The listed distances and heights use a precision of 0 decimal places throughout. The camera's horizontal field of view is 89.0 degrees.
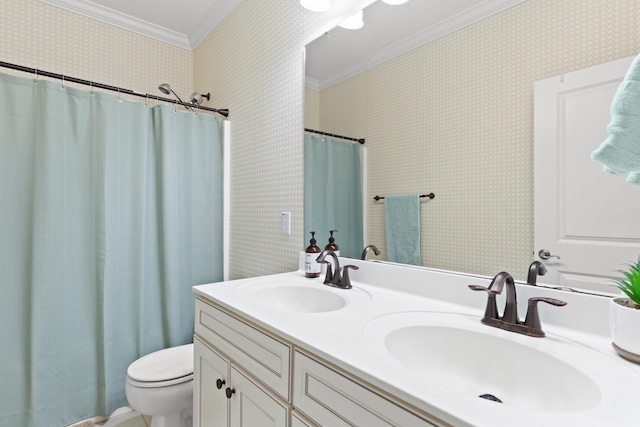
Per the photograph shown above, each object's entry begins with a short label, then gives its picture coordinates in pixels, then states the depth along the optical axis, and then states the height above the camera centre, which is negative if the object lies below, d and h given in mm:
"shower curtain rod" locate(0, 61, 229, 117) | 1514 +695
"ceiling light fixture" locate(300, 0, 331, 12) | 1426 +936
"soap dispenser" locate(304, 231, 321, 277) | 1447 -191
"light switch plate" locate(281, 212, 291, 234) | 1636 -25
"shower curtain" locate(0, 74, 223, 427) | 1552 -124
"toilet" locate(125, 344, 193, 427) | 1430 -765
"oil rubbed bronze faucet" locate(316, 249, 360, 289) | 1257 -232
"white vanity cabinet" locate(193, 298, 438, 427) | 624 -415
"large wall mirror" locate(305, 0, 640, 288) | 871 +383
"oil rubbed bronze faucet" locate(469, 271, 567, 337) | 784 -241
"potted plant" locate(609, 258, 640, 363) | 627 -203
